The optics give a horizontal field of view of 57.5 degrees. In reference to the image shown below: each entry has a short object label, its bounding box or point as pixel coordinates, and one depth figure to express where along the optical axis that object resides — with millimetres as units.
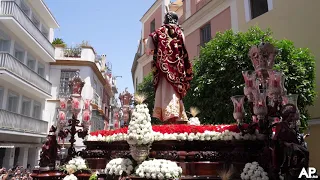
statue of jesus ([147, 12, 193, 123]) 7406
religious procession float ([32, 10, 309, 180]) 4832
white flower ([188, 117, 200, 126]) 8352
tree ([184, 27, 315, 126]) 12250
